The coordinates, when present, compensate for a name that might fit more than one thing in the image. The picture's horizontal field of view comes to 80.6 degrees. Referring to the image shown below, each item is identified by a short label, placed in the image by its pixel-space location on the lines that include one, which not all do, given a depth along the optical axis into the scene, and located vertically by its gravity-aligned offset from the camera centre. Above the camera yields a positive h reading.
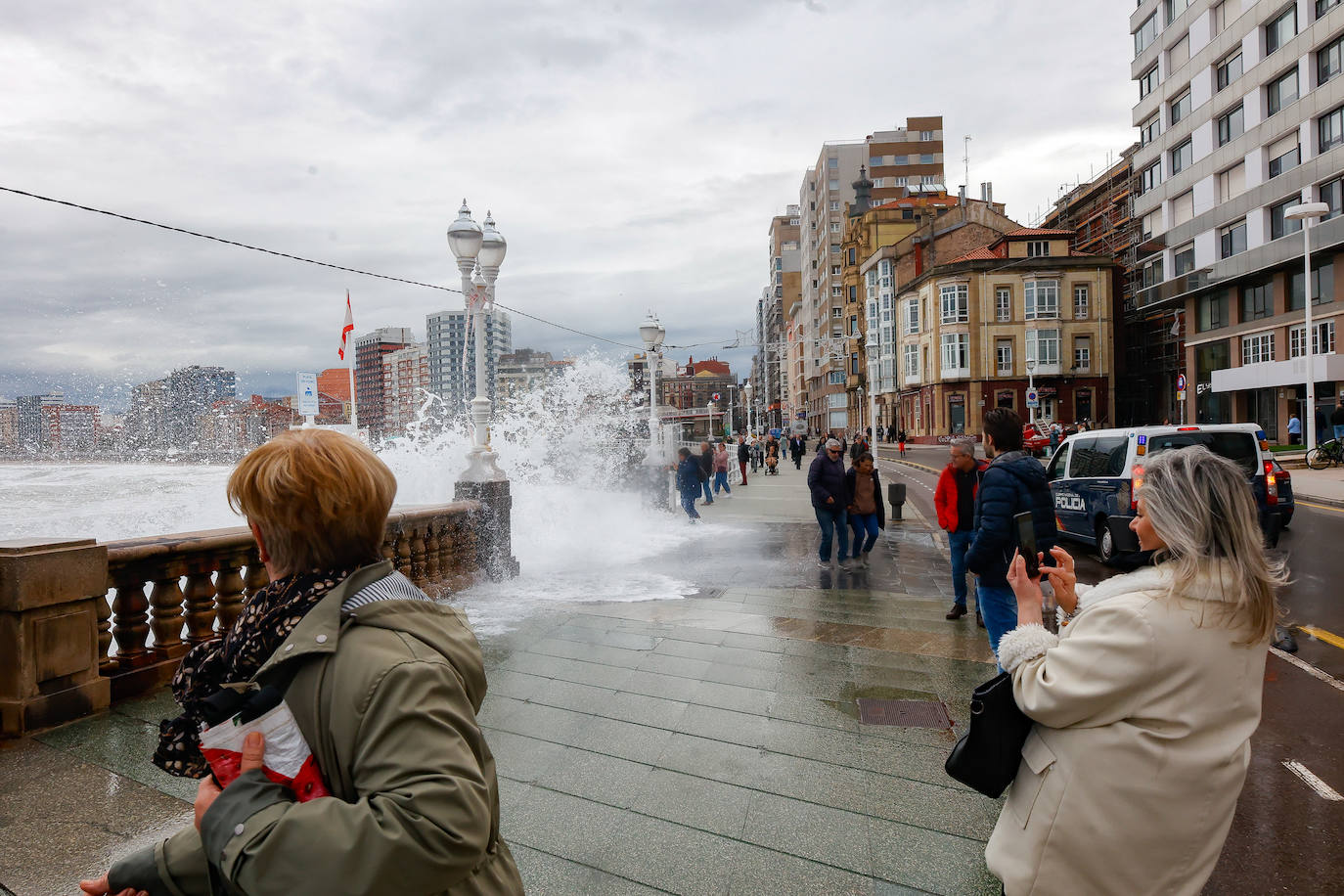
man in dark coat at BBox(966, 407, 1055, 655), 4.78 -0.53
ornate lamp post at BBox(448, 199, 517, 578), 8.90 -0.05
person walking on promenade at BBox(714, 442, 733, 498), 21.66 -1.02
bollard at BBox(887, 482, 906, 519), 16.02 -1.44
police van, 10.21 -0.73
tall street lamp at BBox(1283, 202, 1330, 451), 23.25 +3.87
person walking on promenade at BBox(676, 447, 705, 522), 16.22 -0.99
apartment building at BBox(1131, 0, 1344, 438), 30.41 +10.48
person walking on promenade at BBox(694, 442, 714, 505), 19.14 -0.71
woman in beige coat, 1.78 -0.66
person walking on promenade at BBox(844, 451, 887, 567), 10.89 -0.99
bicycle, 22.52 -1.22
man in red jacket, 6.92 -0.65
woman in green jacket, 1.18 -0.44
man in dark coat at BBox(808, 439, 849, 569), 10.56 -0.88
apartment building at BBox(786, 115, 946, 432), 82.88 +25.14
